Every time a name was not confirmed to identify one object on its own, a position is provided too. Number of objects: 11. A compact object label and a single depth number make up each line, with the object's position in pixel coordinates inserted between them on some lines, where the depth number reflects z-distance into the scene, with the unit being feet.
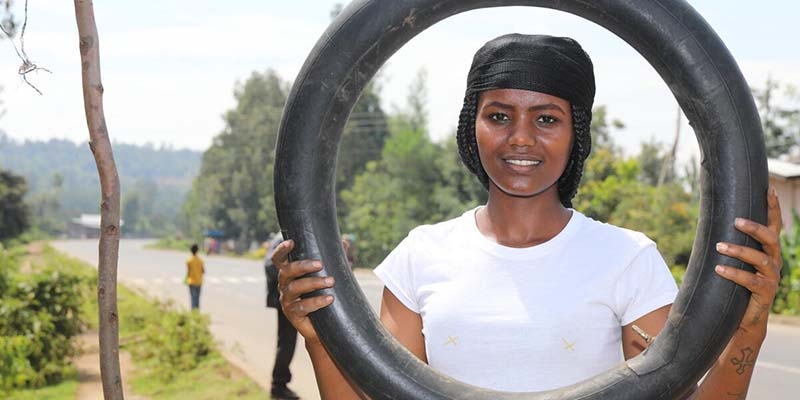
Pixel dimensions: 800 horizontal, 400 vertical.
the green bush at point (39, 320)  30.19
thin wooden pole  8.72
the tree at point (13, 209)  174.45
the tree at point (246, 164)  208.64
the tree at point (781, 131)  147.33
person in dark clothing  25.18
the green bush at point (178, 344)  34.19
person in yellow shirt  49.29
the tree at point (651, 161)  161.67
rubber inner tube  6.92
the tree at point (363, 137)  180.86
